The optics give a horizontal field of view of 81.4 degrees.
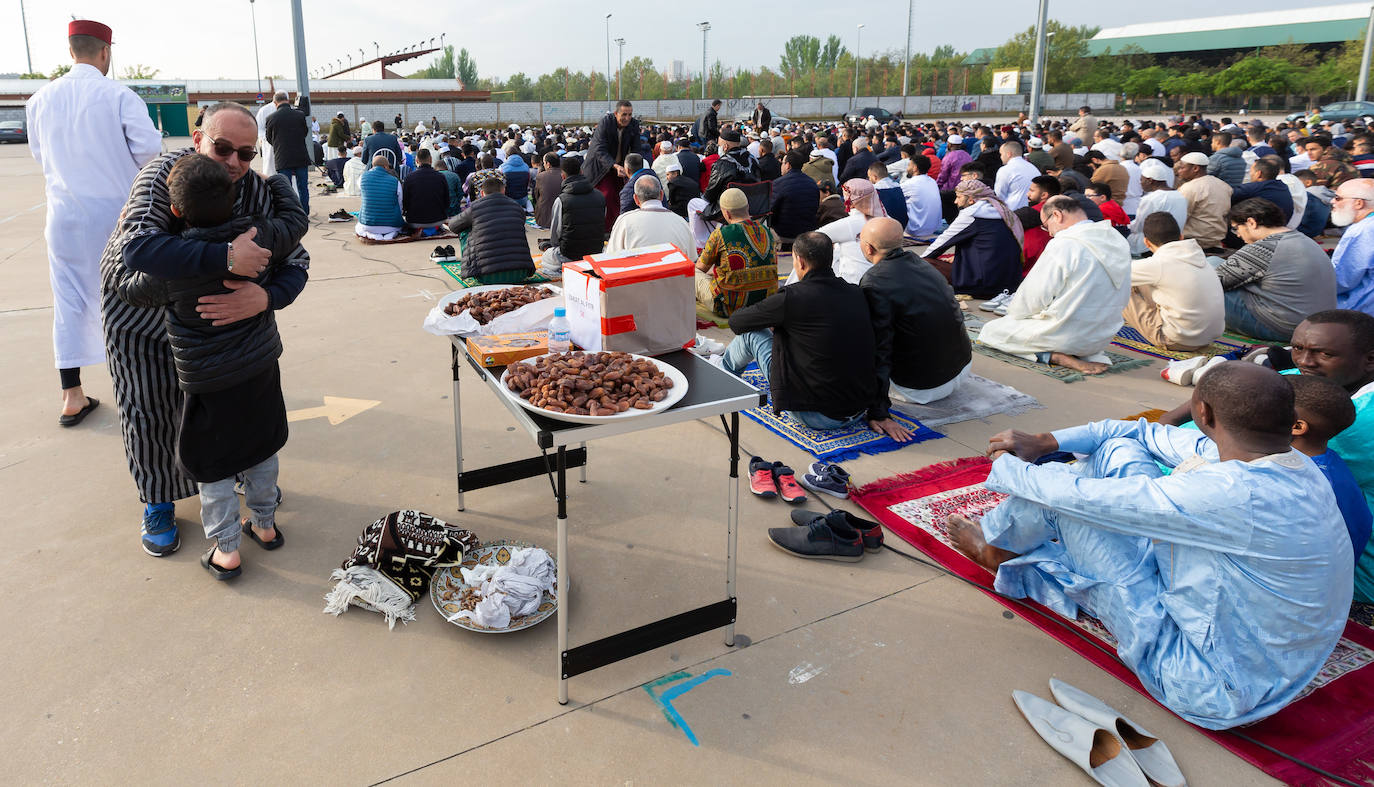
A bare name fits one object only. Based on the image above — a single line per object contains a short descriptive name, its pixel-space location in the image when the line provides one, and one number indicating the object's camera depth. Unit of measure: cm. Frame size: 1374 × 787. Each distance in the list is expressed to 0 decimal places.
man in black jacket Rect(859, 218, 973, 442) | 461
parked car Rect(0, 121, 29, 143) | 2867
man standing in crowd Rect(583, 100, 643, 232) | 1007
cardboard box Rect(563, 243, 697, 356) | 294
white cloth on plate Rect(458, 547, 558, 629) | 283
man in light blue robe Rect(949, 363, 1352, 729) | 224
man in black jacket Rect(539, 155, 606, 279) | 802
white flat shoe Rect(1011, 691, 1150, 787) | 224
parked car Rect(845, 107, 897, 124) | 3184
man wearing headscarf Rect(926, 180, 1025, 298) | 746
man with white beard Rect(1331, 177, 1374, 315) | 623
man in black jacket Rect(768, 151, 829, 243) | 891
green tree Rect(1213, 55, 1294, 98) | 4959
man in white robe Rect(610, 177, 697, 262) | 666
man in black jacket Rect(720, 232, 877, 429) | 418
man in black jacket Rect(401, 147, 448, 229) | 1053
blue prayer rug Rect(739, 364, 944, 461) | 441
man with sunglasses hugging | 267
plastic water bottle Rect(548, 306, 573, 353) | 304
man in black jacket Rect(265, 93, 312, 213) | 1083
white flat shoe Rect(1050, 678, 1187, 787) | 226
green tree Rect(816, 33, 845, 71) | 8438
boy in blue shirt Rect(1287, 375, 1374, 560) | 255
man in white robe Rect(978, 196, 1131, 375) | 567
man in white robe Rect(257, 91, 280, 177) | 1093
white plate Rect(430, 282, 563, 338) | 337
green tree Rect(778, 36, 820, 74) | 8419
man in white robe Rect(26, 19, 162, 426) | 389
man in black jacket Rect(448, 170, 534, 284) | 734
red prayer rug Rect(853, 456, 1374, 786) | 234
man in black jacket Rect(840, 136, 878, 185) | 1223
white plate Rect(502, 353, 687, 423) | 237
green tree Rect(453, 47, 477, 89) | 8156
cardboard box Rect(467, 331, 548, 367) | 291
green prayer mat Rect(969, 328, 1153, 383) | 570
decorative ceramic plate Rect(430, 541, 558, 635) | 288
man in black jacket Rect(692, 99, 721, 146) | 1588
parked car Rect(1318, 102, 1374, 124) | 2889
